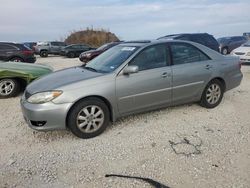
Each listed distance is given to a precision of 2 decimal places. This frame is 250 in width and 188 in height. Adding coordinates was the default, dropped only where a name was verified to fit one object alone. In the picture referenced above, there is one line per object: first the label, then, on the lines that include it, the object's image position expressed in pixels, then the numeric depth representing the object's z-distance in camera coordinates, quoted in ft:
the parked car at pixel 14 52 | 31.73
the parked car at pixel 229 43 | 47.58
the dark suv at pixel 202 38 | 27.15
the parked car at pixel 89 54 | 39.32
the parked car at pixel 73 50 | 60.94
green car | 15.76
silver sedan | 9.30
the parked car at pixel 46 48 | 67.65
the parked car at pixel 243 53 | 28.51
